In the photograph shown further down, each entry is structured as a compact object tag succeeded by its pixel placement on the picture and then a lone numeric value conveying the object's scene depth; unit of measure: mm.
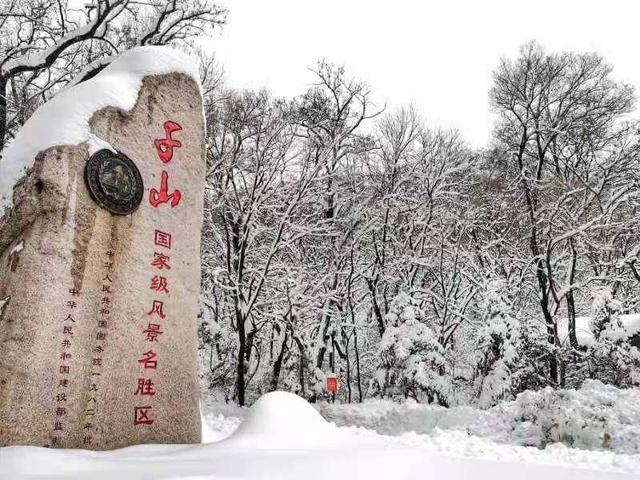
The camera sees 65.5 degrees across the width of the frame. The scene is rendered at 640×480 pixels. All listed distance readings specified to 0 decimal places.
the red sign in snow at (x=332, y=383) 9844
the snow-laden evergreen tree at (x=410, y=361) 11312
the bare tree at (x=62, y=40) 10195
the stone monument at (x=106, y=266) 4066
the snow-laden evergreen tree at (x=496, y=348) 10586
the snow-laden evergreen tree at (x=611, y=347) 10141
